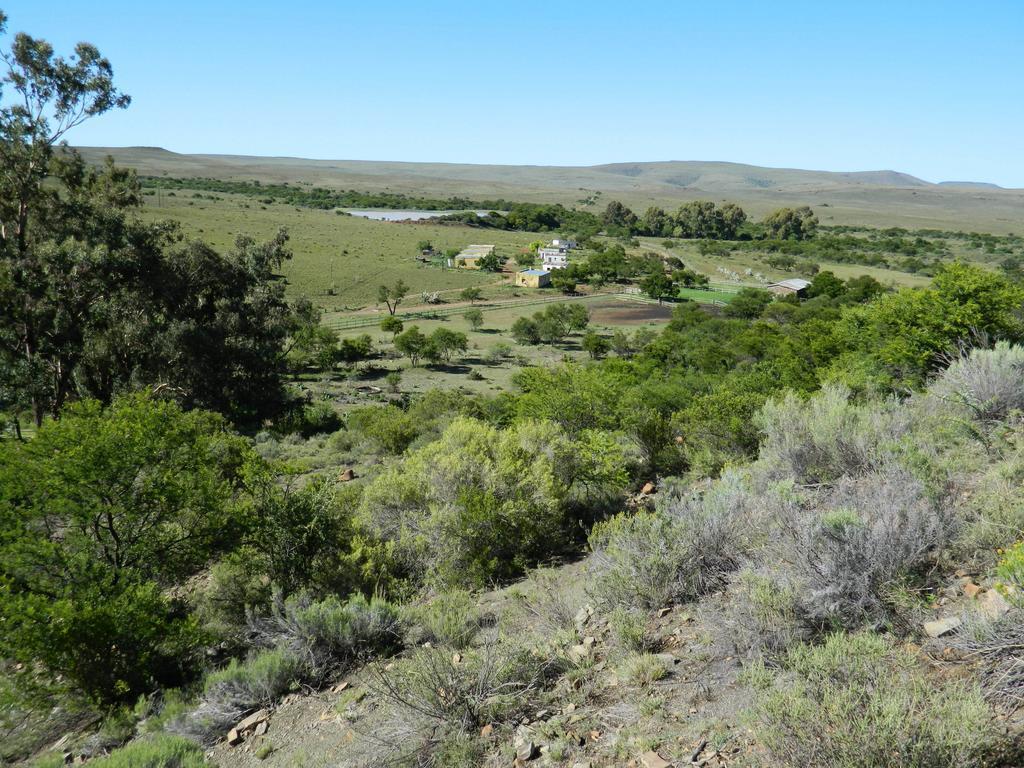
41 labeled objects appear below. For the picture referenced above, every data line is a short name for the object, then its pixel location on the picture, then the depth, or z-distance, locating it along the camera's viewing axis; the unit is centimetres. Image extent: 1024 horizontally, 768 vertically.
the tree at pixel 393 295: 6825
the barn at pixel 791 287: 7012
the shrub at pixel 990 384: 966
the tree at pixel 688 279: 8500
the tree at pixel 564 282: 8181
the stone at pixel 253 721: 685
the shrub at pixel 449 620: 737
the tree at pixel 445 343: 4775
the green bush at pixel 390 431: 2230
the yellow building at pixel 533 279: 8406
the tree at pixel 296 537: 1080
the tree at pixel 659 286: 7600
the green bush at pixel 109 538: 854
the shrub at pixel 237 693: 691
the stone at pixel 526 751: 516
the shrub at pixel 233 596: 995
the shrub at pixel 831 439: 898
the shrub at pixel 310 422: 2856
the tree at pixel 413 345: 4762
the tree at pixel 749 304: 5950
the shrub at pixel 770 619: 538
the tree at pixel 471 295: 7400
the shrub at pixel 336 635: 766
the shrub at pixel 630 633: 620
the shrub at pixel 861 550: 547
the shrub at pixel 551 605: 741
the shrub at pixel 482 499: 1088
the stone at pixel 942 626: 495
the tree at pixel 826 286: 6398
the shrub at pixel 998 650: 418
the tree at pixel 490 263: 9375
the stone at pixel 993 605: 470
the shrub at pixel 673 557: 702
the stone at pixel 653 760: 459
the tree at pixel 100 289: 2108
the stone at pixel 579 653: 633
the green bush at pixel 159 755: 606
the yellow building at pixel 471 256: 9506
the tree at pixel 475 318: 6088
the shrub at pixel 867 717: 364
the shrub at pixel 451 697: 549
